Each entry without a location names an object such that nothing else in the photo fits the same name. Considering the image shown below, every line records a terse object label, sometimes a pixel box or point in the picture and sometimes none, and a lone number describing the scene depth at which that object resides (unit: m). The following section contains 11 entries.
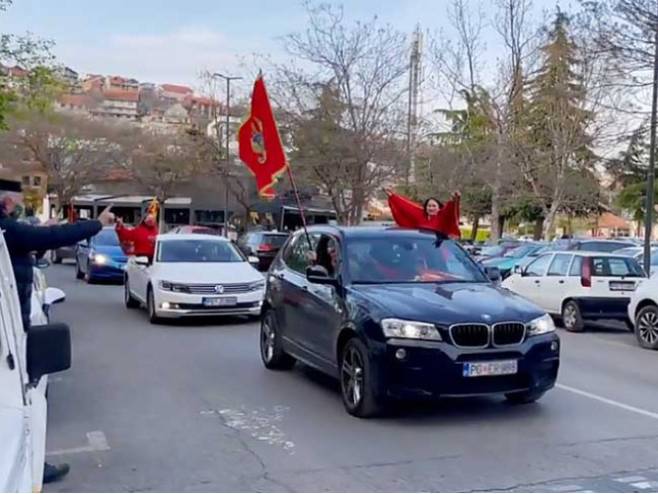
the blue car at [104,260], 23.56
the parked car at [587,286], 15.27
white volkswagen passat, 14.46
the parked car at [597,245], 28.33
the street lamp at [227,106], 45.13
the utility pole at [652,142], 18.23
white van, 3.06
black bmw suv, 7.35
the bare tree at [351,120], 35.22
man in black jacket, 4.66
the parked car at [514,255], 27.01
